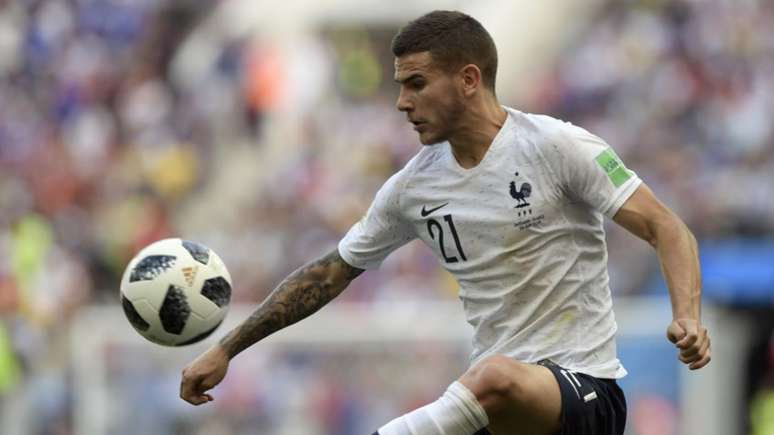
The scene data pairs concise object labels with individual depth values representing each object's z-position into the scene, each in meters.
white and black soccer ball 14.22
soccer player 13.09
